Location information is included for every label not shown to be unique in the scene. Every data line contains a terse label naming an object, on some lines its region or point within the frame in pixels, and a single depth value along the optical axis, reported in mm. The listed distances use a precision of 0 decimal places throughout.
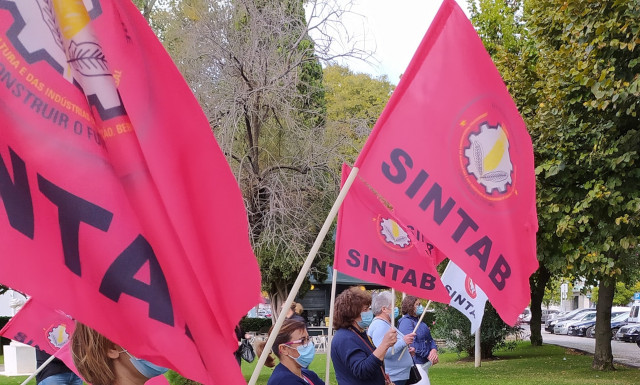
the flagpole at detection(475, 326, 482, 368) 26473
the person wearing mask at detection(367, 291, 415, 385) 8211
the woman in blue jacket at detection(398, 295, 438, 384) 10773
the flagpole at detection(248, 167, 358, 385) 3882
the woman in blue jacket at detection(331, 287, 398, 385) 6746
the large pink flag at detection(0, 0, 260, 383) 2643
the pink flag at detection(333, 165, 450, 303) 7559
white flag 11000
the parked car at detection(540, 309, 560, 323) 77462
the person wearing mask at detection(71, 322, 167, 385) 2832
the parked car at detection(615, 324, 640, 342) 43500
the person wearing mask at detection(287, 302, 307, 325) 10180
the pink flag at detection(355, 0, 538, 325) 5070
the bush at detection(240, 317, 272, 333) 40031
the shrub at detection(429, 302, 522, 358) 27672
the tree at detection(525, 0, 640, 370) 14648
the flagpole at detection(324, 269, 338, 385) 6691
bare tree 17656
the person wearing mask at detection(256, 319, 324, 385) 5652
